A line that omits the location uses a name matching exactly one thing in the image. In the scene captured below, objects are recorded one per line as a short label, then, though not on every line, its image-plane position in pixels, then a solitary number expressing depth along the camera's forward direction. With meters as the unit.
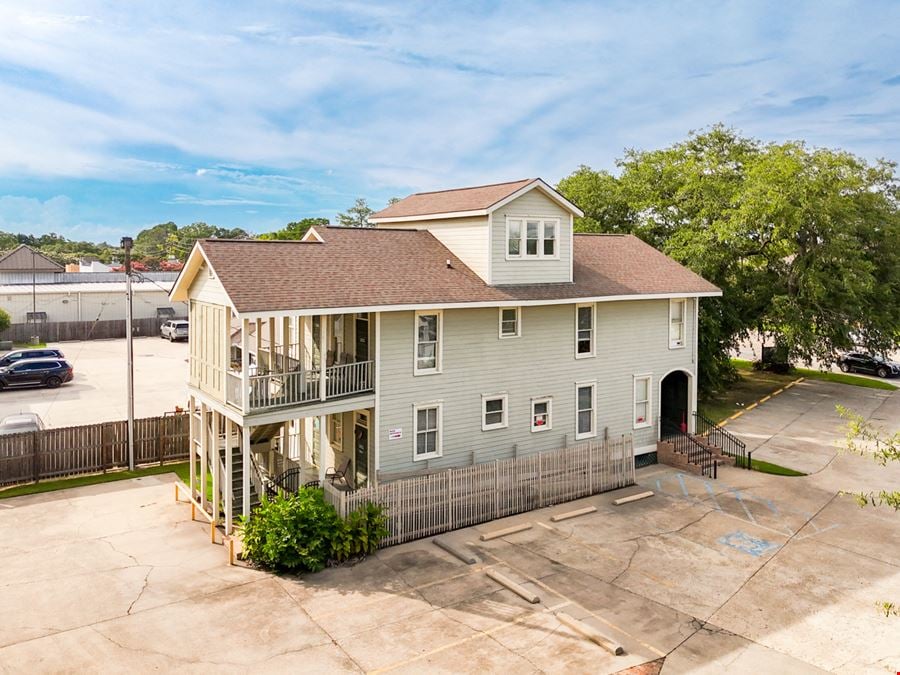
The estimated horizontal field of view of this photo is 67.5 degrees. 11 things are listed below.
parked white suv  55.88
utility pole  22.34
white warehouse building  57.06
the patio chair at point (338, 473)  19.17
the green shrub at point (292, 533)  15.27
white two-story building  17.41
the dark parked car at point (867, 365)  44.12
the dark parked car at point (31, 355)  39.24
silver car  23.11
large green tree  33.50
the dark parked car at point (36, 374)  36.59
